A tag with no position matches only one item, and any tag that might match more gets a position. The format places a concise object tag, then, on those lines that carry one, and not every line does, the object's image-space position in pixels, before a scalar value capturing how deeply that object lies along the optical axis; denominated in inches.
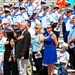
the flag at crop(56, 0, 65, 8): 637.1
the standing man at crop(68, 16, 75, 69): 410.1
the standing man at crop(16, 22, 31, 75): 391.9
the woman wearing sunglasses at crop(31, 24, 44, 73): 428.1
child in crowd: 407.2
